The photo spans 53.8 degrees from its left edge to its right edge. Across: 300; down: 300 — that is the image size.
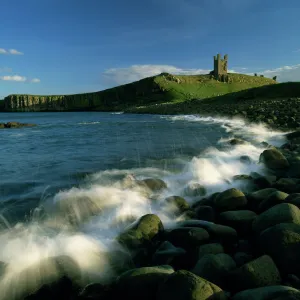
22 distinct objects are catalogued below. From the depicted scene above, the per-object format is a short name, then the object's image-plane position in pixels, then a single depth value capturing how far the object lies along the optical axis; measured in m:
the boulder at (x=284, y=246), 4.20
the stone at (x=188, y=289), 3.39
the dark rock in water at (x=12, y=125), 43.34
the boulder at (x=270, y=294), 3.15
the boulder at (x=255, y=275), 3.83
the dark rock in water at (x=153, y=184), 9.19
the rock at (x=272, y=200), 6.40
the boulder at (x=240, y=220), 5.90
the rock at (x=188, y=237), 5.33
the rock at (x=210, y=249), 4.90
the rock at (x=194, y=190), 8.75
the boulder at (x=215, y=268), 4.09
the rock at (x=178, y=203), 7.34
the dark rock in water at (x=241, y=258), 4.68
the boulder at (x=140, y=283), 3.92
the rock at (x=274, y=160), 10.73
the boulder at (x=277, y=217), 5.07
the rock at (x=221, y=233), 5.49
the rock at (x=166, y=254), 4.98
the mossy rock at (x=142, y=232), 5.64
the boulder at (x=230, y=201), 6.96
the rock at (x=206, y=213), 6.53
